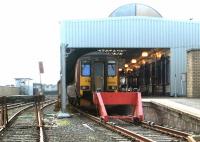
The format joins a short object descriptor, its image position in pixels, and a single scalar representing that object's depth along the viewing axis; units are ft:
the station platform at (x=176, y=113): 47.83
